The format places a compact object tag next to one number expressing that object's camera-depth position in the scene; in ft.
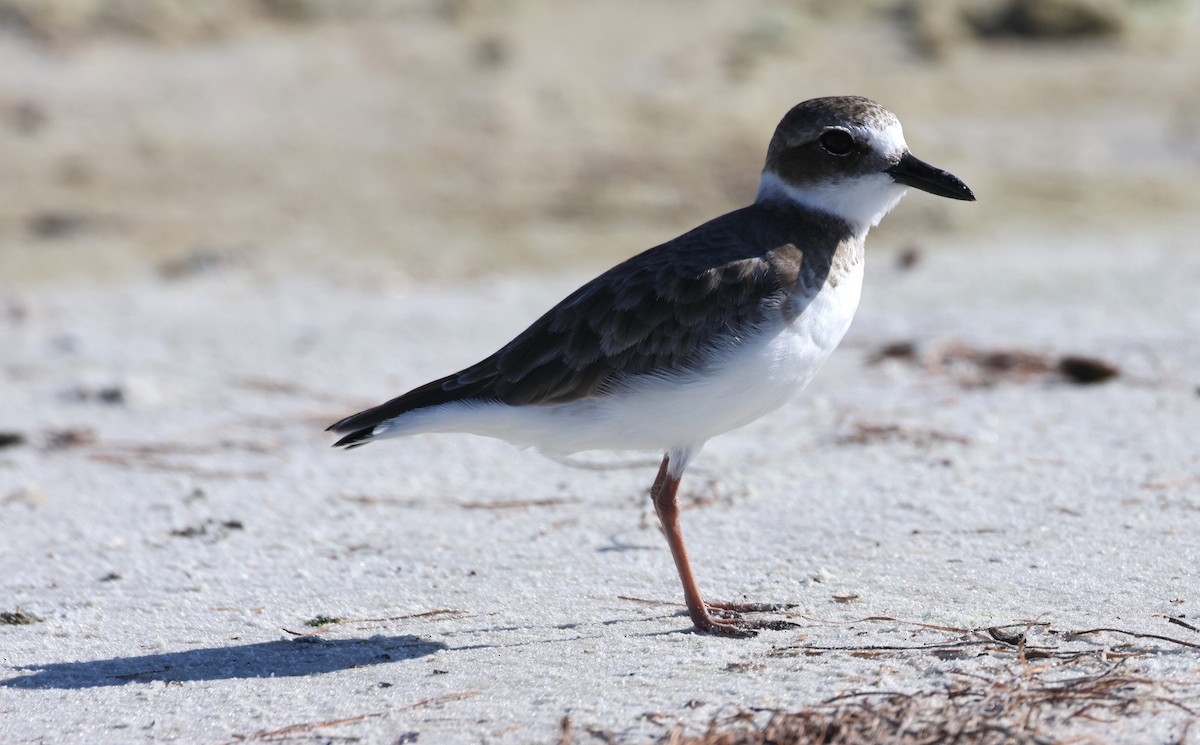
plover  31.17
